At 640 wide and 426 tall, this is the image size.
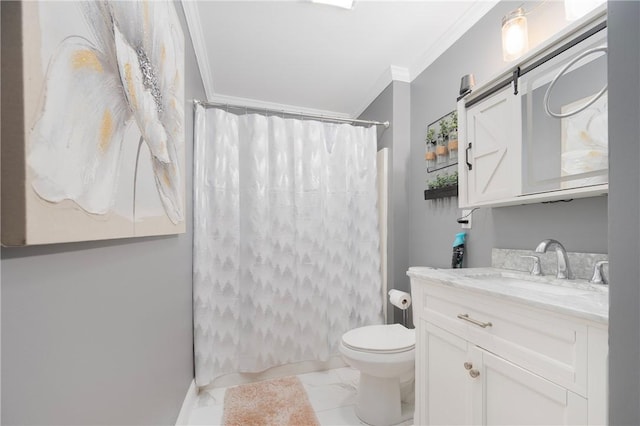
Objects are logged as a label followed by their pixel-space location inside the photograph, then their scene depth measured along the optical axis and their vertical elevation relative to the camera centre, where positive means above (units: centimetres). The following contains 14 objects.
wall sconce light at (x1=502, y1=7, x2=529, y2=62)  132 +83
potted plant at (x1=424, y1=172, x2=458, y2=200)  178 +15
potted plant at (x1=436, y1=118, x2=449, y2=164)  186 +46
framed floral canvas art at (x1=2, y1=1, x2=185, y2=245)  41 +17
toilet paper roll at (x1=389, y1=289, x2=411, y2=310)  201 -64
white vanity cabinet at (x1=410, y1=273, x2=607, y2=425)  71 -48
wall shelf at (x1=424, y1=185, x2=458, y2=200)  177 +11
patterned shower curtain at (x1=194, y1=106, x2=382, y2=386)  196 -22
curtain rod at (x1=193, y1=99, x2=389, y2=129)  194 +73
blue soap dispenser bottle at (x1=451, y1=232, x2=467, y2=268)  170 -25
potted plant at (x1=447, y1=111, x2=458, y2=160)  175 +45
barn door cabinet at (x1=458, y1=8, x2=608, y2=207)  101 +35
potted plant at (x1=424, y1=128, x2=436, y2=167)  198 +43
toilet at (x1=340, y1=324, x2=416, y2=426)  153 -86
